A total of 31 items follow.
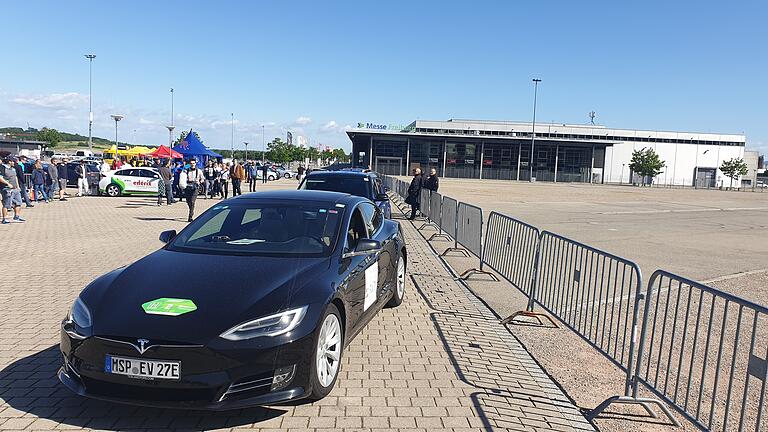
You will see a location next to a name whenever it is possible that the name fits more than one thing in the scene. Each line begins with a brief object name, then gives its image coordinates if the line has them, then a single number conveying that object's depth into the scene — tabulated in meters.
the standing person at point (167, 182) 20.27
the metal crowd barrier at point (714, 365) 3.40
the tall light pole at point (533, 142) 74.09
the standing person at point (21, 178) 16.42
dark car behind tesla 10.62
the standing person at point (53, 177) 19.17
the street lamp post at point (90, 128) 53.18
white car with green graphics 23.25
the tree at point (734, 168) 82.88
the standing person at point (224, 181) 24.92
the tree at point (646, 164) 79.25
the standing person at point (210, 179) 25.09
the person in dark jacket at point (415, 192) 17.30
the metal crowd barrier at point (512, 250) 6.98
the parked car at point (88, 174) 25.75
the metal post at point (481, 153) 80.00
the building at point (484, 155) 79.38
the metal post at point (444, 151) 80.31
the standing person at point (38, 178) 18.33
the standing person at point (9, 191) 13.60
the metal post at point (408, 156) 79.22
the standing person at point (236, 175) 22.22
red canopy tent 35.31
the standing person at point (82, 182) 23.34
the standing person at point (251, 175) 29.35
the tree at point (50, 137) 128.62
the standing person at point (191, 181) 15.14
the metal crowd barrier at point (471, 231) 8.86
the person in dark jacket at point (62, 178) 20.84
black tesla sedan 3.34
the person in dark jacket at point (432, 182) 16.86
